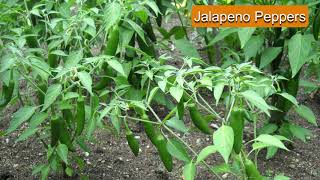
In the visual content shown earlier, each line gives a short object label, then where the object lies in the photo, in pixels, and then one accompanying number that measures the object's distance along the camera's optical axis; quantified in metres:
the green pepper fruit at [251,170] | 1.84
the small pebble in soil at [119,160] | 2.97
